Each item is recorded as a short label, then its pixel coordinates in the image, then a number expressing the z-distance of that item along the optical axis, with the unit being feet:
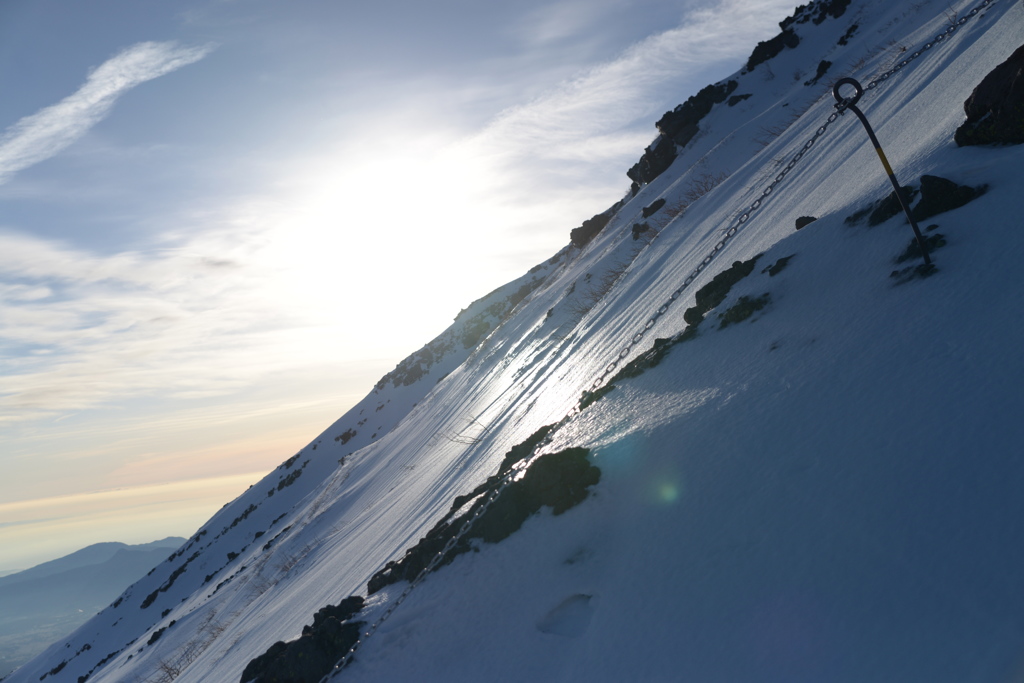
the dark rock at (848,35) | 59.93
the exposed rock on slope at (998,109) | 15.64
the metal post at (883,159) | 13.76
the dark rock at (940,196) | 14.99
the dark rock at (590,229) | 90.22
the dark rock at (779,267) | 17.99
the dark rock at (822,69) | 53.83
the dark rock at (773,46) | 71.61
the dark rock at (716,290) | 19.33
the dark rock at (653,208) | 56.54
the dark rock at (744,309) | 17.11
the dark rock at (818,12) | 70.23
